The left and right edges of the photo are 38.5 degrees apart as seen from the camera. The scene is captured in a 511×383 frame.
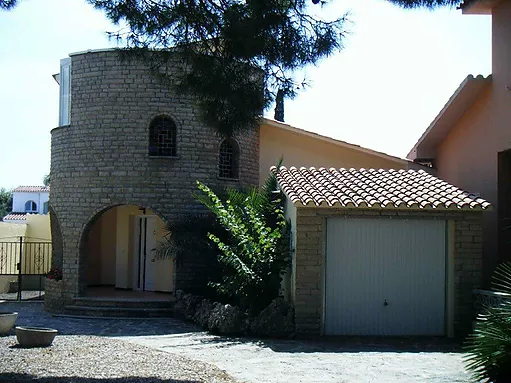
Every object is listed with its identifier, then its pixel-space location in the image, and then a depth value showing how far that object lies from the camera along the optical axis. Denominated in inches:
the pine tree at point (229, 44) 420.5
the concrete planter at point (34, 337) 515.2
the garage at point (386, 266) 585.0
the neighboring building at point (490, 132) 636.1
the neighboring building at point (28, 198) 2768.2
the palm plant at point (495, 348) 346.3
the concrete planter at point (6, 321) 570.6
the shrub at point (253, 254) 614.9
